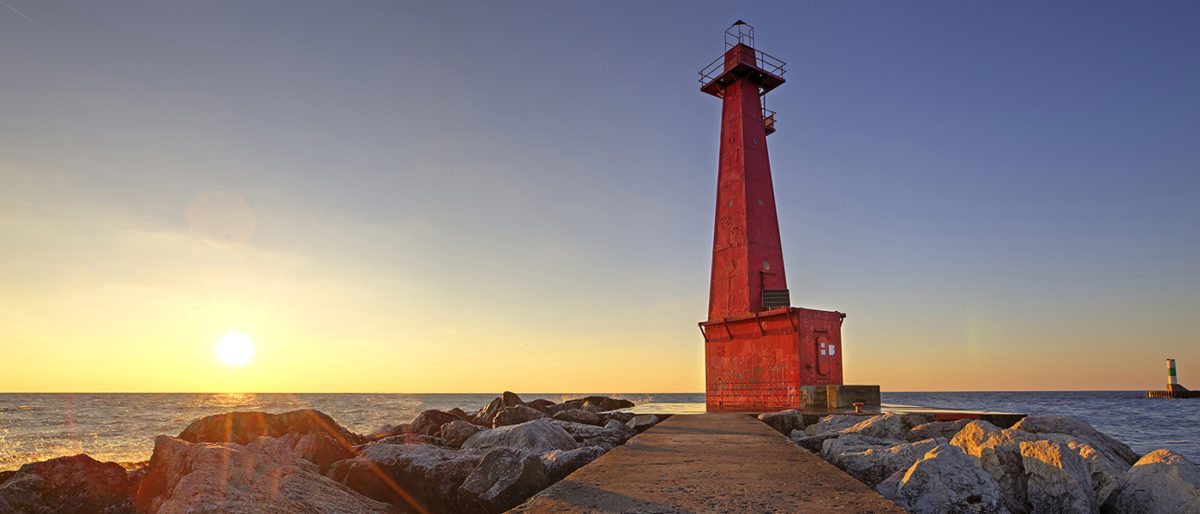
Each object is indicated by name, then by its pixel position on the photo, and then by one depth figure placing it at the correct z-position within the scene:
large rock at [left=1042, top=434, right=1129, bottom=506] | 5.98
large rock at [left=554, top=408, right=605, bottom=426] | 14.14
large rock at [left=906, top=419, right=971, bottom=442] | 9.86
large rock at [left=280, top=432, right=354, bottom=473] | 7.80
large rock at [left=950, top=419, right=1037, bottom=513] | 5.48
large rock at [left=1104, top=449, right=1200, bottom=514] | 5.39
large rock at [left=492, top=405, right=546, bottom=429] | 12.48
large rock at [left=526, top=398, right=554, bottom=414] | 18.50
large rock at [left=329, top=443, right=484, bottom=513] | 6.17
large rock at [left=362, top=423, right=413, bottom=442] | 13.46
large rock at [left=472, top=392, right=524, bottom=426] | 16.23
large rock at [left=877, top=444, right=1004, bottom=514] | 4.44
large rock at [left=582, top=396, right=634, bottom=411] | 23.95
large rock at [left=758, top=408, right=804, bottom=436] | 11.73
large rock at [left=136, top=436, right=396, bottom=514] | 4.55
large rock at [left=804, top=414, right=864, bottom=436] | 10.74
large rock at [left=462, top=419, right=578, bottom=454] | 8.14
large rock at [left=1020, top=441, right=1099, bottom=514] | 5.40
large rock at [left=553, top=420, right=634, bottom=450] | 9.87
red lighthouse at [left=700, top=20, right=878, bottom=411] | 16.09
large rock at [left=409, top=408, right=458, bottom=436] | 14.26
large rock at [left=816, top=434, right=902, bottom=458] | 6.87
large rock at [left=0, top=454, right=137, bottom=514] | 5.54
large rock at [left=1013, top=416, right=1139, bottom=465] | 8.91
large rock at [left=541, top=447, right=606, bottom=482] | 6.10
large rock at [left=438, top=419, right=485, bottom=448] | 10.80
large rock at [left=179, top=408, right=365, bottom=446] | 10.55
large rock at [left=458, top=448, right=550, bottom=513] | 5.23
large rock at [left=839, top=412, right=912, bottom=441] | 9.51
